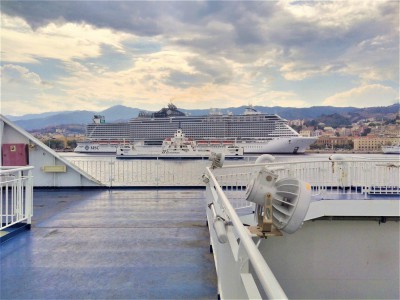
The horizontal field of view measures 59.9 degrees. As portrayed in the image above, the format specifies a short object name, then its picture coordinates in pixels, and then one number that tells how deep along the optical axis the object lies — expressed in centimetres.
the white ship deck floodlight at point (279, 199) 215
